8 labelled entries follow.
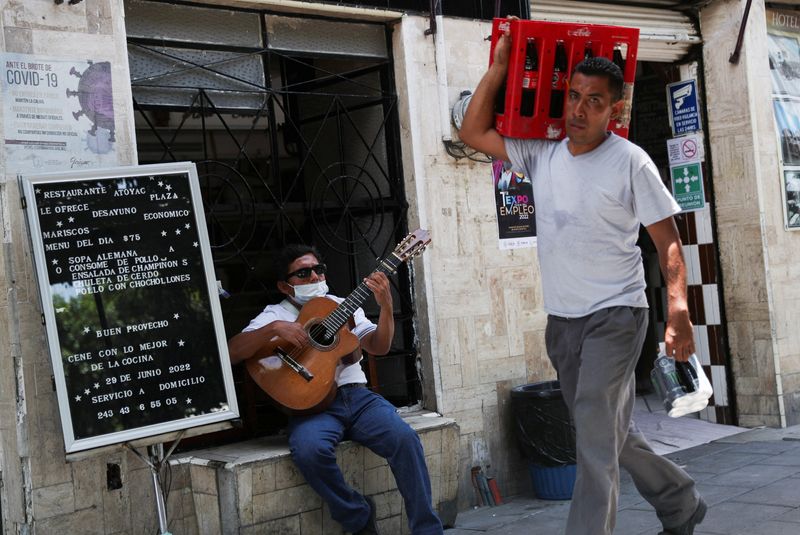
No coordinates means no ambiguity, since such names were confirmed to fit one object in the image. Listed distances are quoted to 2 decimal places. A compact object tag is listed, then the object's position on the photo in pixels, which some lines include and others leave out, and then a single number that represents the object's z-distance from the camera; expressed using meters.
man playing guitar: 4.93
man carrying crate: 3.88
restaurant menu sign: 4.40
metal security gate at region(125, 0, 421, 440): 5.60
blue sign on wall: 8.17
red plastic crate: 4.18
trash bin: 6.15
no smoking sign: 8.17
